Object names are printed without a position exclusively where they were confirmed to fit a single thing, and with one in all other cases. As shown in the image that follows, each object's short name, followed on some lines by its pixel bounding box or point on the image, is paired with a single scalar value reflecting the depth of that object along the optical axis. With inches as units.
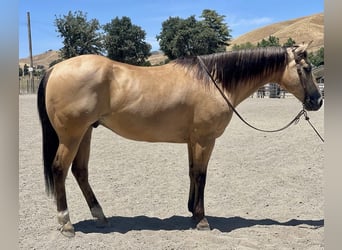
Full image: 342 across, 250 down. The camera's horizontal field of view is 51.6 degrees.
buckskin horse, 140.8
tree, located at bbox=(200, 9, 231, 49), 2612.2
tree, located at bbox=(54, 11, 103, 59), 1865.2
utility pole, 1479.8
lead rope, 154.9
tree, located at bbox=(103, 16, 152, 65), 2255.0
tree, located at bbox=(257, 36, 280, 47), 2160.9
